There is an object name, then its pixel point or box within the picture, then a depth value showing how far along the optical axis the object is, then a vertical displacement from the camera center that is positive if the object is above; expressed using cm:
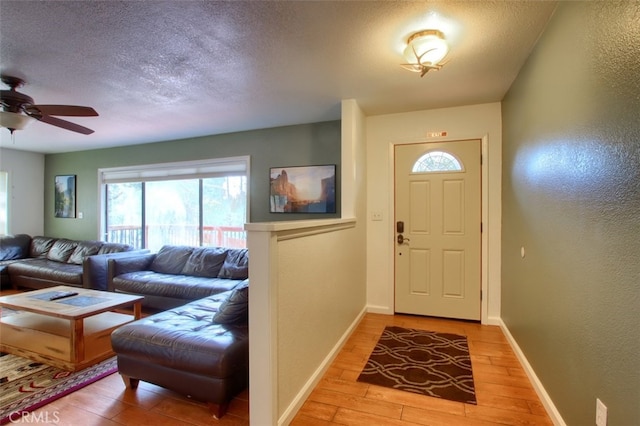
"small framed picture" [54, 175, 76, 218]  565 +28
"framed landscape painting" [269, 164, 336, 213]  385 +30
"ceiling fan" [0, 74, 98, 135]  236 +84
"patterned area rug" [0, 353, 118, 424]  189 -125
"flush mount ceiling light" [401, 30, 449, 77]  190 +107
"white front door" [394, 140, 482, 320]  334 -20
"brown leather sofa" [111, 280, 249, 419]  175 -87
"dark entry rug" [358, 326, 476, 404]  210 -125
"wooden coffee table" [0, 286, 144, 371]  236 -105
